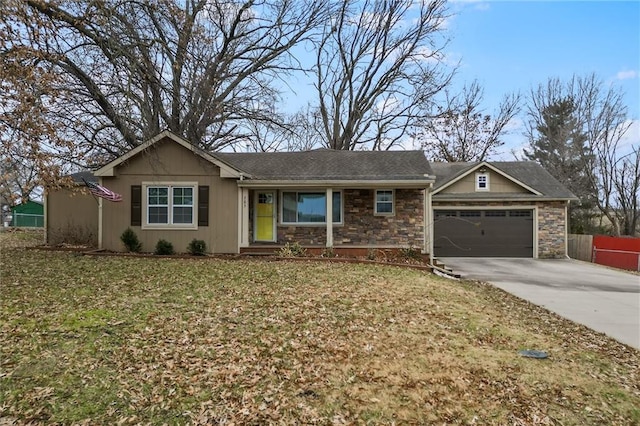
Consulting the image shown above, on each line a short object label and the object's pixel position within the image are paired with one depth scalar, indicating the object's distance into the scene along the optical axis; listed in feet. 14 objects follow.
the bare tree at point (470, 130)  91.45
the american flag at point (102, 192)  38.04
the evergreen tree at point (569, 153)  90.58
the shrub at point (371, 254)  40.43
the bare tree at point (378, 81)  81.12
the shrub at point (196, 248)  40.78
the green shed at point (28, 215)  88.74
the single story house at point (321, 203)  41.68
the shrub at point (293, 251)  40.50
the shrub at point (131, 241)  41.09
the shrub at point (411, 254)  41.42
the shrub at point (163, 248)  40.70
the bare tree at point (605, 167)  84.07
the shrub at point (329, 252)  41.29
